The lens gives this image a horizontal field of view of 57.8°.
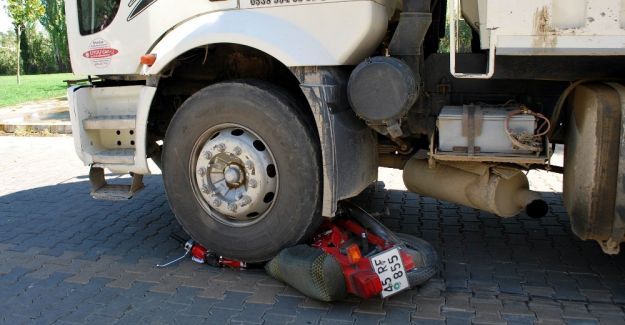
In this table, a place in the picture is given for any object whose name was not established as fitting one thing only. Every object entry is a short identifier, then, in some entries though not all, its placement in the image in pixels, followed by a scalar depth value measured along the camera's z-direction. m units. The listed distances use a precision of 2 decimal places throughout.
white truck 3.19
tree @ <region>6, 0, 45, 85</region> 24.47
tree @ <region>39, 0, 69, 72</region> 42.31
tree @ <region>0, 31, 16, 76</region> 47.69
